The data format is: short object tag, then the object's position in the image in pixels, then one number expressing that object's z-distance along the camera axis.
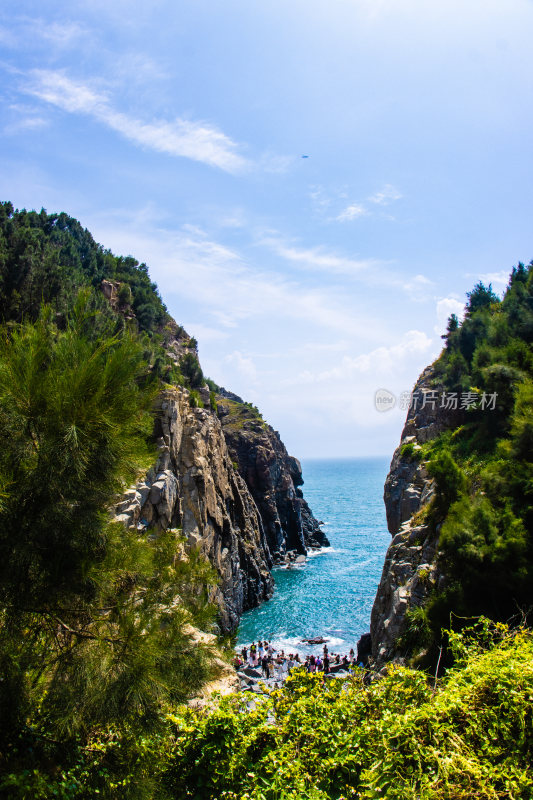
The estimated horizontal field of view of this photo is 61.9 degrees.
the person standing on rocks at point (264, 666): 27.78
